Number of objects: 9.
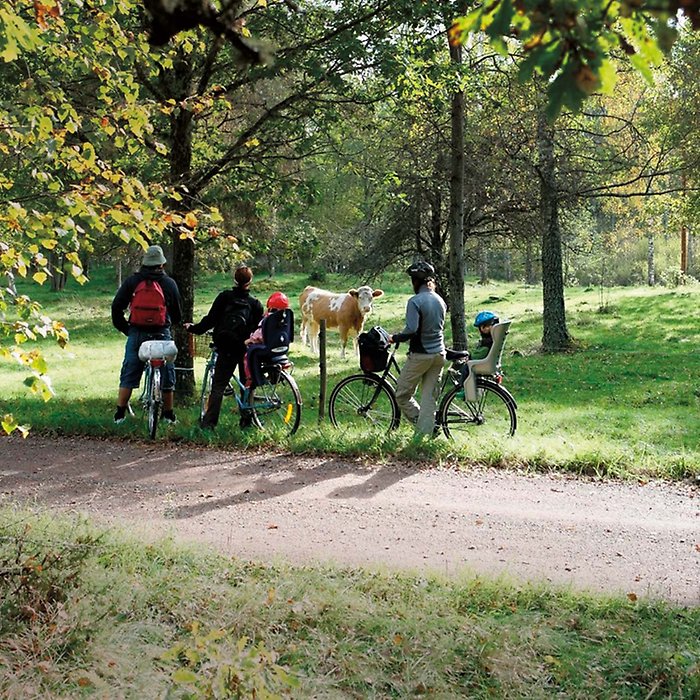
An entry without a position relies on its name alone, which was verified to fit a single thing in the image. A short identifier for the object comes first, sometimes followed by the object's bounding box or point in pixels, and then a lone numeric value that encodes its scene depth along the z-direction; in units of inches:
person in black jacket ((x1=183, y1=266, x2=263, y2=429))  394.0
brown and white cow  770.2
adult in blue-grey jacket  366.3
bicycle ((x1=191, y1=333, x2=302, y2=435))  389.1
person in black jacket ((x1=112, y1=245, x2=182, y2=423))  405.7
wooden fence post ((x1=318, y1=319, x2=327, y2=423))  426.9
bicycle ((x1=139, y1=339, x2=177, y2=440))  393.1
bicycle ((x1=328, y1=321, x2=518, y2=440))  385.1
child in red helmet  394.6
